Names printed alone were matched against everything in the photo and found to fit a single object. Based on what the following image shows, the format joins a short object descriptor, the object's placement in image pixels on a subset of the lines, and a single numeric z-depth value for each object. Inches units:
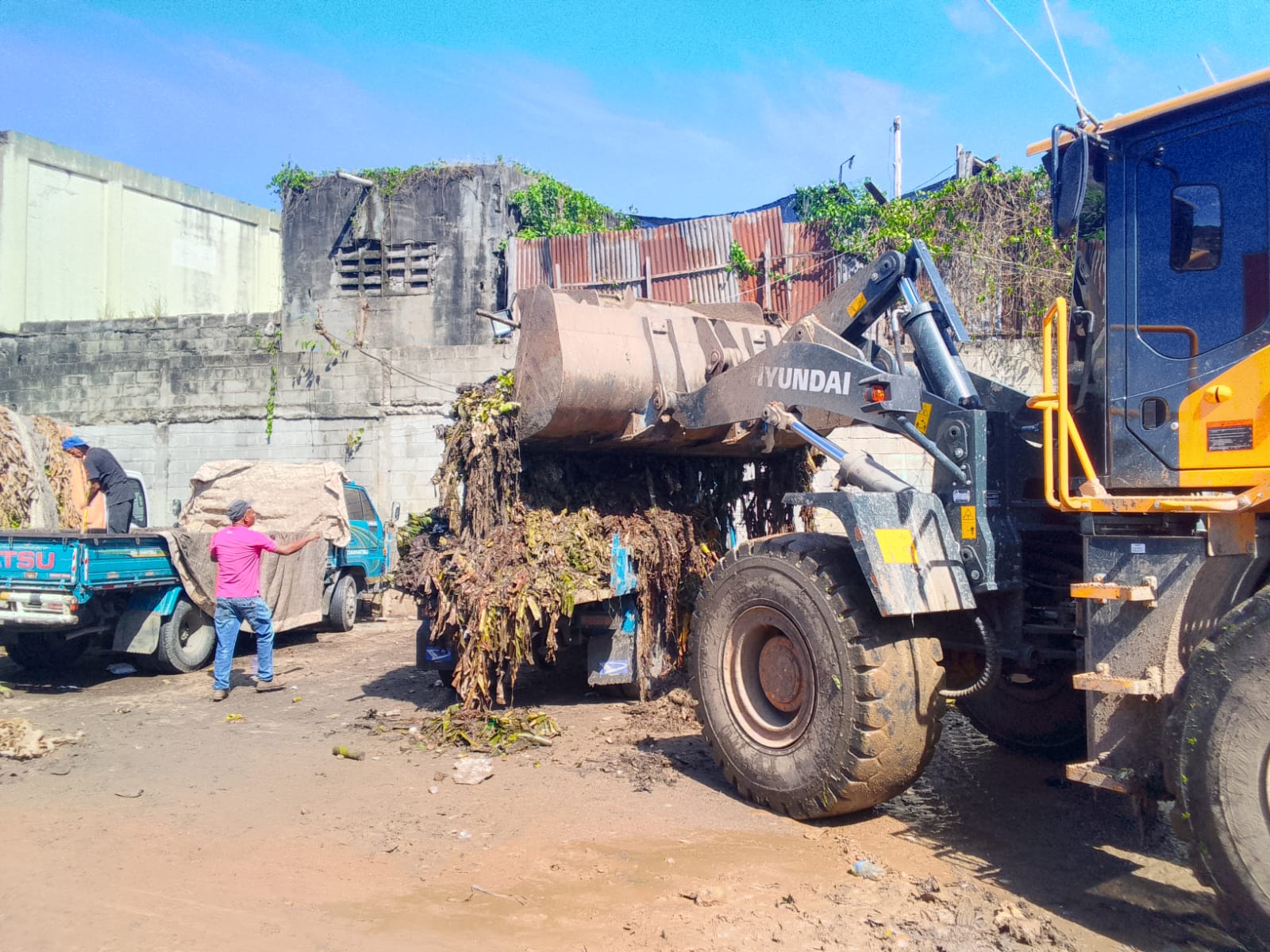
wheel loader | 144.3
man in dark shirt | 393.7
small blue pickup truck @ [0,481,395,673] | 312.0
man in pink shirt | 326.6
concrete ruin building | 591.2
